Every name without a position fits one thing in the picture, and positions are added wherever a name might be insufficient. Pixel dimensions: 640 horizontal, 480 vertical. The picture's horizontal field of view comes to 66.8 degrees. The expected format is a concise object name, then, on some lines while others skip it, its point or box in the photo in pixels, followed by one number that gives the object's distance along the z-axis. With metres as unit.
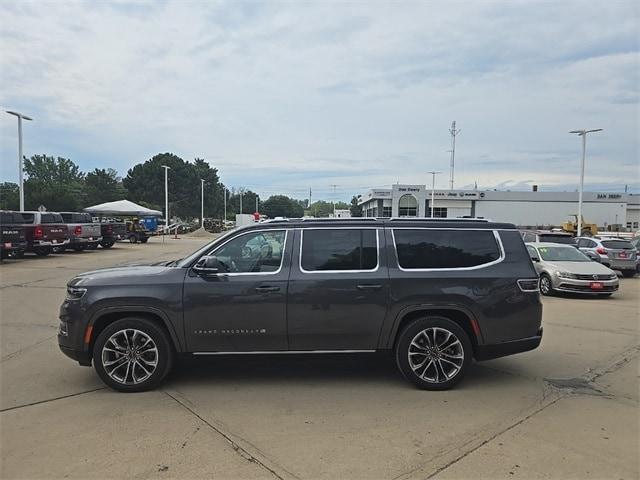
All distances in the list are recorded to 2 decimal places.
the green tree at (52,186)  61.19
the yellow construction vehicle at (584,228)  42.85
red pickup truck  20.22
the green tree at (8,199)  62.07
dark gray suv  4.98
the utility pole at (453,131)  78.55
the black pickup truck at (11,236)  17.91
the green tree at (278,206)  111.10
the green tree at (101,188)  86.06
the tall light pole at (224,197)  102.37
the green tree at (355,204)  115.44
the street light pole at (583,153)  33.53
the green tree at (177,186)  85.06
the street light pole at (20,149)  27.64
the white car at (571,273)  12.11
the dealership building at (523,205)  79.62
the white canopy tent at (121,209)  40.72
